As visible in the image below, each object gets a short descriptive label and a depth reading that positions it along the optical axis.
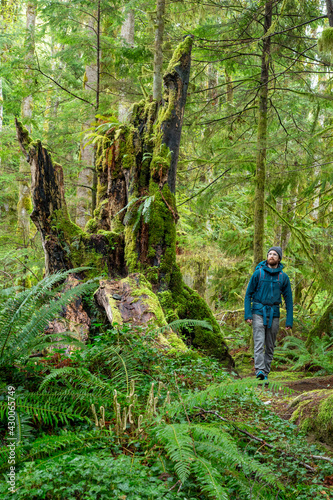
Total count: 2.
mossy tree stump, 6.51
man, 6.03
